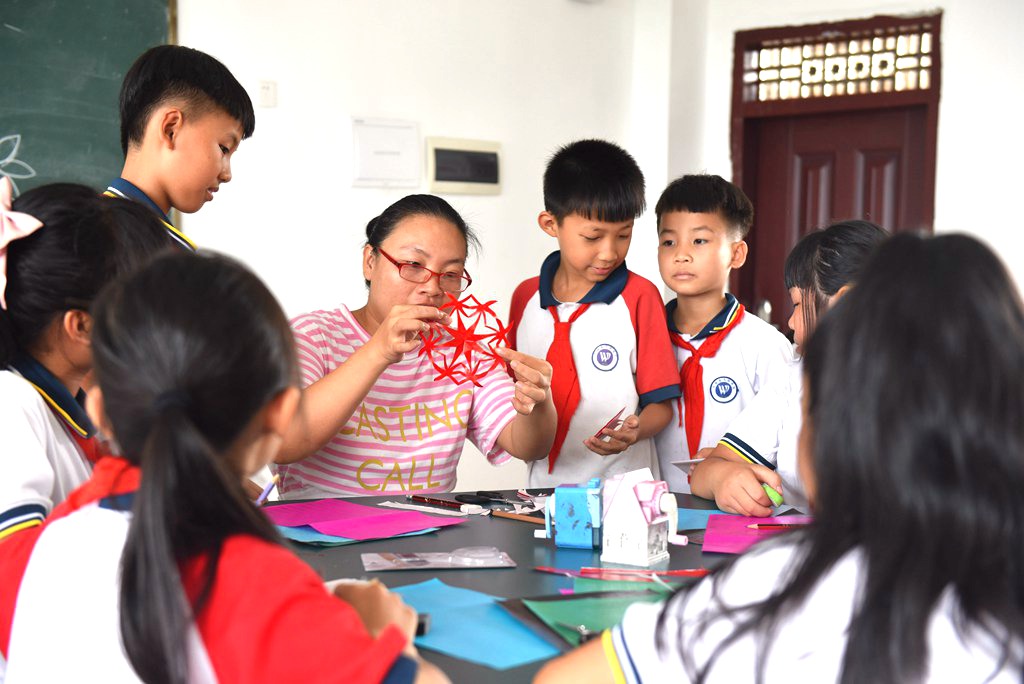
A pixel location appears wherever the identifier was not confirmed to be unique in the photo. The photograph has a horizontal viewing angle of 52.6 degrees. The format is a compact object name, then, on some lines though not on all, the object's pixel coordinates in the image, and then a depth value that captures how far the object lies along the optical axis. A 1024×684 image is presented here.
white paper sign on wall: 4.25
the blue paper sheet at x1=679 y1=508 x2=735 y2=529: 1.84
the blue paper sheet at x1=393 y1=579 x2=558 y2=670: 1.20
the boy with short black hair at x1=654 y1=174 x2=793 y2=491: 2.62
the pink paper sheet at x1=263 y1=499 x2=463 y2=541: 1.72
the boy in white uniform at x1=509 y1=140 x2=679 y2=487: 2.60
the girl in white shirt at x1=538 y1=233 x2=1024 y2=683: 0.86
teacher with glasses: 2.18
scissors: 1.99
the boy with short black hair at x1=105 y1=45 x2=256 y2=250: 2.11
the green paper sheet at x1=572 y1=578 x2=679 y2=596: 1.45
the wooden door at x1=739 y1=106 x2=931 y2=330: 4.95
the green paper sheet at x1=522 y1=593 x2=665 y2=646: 1.27
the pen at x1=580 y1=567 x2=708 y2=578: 1.52
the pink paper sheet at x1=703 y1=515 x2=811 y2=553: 1.68
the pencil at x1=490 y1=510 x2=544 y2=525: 1.85
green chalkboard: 3.34
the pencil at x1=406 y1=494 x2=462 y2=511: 1.94
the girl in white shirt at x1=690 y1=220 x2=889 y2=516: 2.03
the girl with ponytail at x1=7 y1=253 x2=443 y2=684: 0.89
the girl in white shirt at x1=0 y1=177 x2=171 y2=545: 1.42
